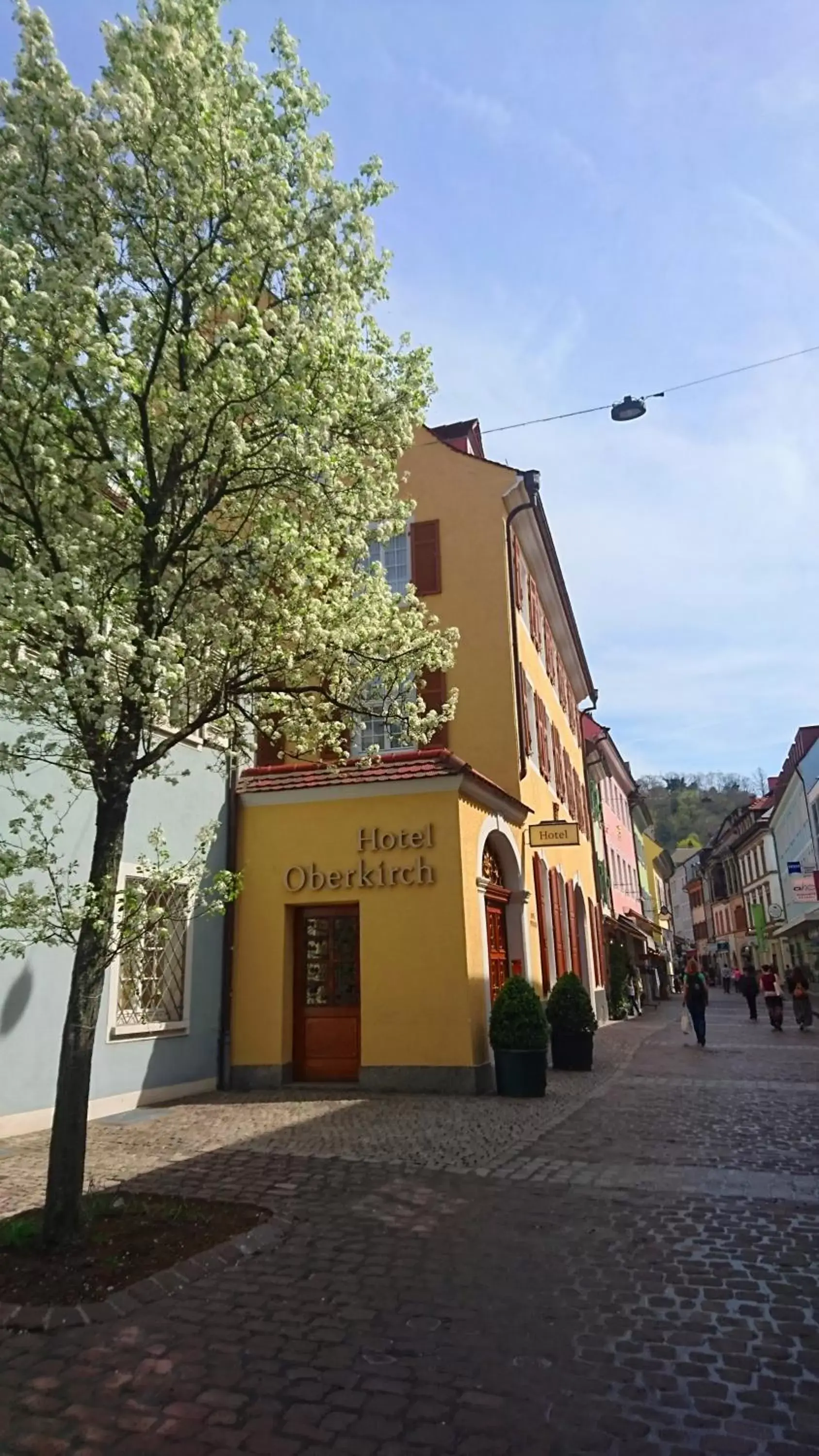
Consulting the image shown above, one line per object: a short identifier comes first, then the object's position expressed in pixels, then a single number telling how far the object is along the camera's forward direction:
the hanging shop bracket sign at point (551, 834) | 15.01
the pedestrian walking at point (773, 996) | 22.50
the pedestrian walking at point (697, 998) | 18.16
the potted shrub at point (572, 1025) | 13.27
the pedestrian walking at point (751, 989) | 27.61
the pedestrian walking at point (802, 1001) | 21.98
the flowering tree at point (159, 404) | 5.06
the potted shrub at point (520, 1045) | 10.61
